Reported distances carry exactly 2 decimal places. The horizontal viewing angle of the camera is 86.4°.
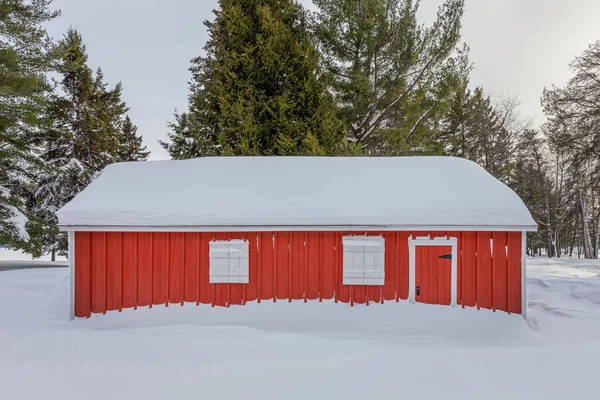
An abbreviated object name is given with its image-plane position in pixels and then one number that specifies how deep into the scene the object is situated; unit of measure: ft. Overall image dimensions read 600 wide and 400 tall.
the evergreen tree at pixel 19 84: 38.22
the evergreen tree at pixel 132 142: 85.58
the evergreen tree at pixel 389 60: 44.75
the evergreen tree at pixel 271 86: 43.65
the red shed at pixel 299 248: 21.49
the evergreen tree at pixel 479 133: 65.51
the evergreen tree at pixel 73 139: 54.44
